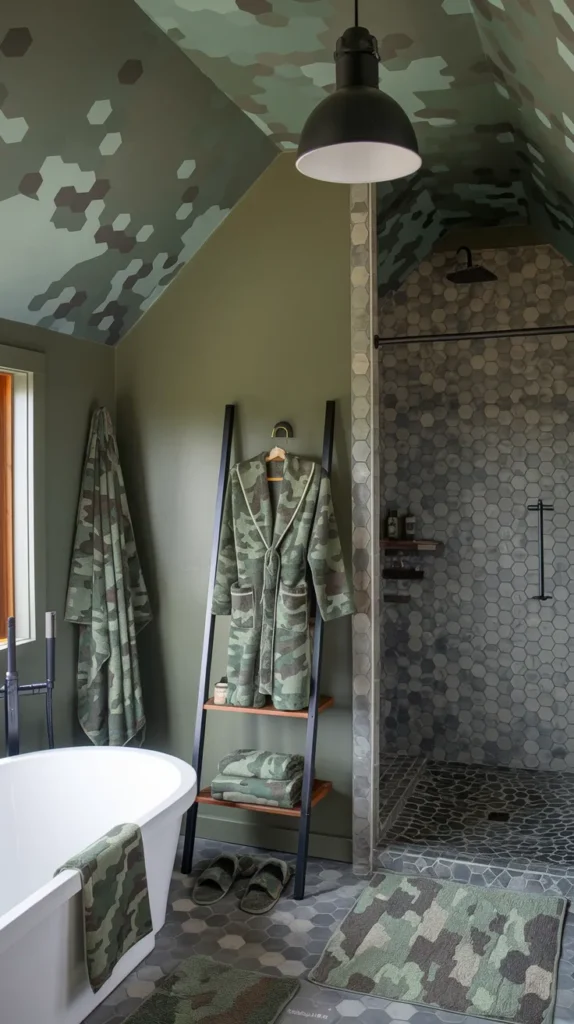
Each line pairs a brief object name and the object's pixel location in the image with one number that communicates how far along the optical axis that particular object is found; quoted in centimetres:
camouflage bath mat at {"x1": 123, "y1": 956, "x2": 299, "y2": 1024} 279
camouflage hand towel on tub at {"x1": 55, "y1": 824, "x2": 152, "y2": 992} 249
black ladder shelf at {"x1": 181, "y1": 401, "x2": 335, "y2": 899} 365
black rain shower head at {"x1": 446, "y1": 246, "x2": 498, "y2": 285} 455
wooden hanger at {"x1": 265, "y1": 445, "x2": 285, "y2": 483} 389
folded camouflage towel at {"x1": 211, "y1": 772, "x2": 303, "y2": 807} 367
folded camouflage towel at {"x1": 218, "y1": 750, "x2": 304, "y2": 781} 372
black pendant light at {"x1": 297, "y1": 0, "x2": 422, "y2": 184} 205
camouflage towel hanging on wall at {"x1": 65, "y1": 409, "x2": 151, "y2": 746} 397
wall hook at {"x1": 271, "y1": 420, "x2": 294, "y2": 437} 400
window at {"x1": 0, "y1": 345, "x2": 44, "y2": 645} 373
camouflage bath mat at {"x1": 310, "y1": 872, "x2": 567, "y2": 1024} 292
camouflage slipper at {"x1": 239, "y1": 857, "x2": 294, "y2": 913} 350
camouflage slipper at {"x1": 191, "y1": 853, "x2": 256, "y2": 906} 359
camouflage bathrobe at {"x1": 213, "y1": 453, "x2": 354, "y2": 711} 373
